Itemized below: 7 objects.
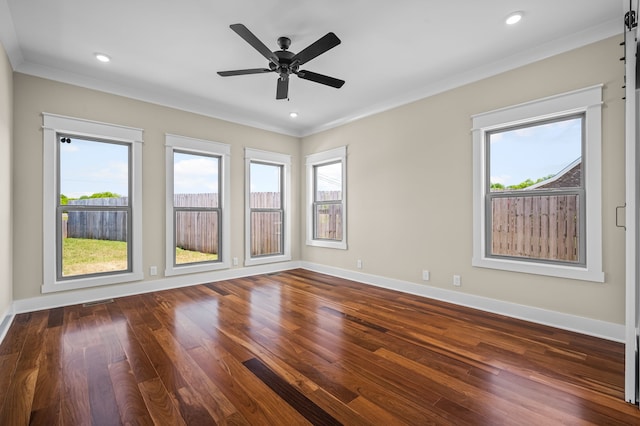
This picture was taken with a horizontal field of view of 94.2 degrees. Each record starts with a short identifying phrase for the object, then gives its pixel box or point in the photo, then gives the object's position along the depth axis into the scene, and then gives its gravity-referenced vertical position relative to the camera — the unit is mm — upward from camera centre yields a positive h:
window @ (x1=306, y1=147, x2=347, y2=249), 5305 +260
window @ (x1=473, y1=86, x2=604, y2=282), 2789 +276
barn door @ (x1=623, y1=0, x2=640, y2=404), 1743 -29
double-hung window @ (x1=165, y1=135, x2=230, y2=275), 4488 +118
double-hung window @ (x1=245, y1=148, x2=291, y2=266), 5375 +107
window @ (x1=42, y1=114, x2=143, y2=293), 3557 +112
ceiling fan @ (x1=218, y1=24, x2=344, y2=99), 2406 +1419
